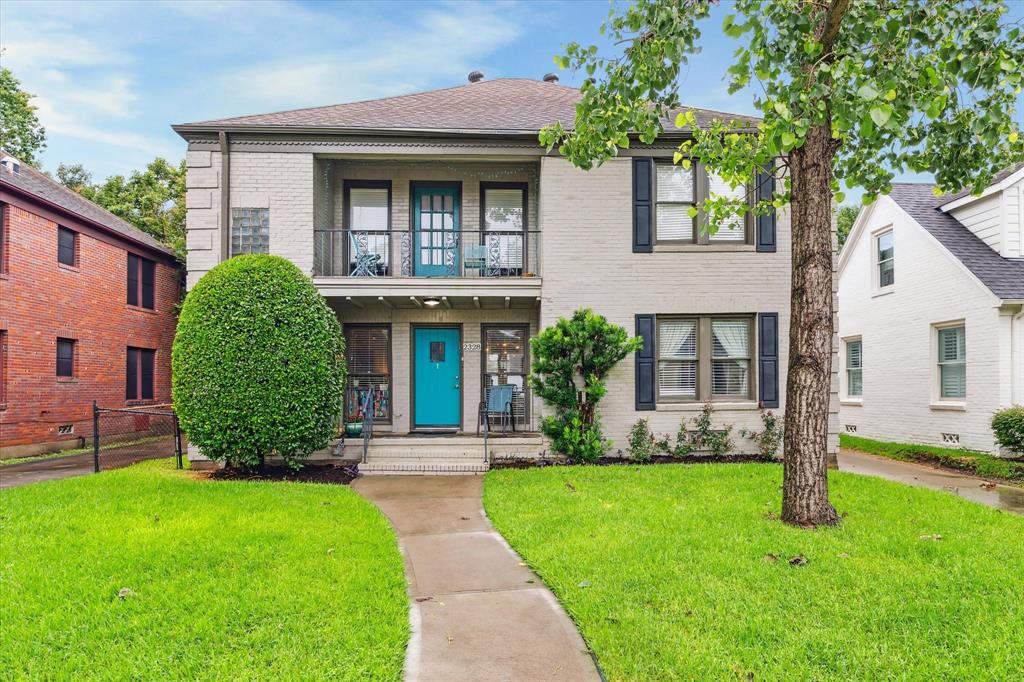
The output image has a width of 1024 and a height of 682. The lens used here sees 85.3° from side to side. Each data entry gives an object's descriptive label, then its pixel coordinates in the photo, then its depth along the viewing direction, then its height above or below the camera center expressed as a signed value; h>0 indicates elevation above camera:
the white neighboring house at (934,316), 10.81 +0.83
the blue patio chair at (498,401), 11.00 -0.96
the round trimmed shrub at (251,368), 8.19 -0.24
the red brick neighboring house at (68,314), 12.20 +0.95
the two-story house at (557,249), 9.87 +1.89
